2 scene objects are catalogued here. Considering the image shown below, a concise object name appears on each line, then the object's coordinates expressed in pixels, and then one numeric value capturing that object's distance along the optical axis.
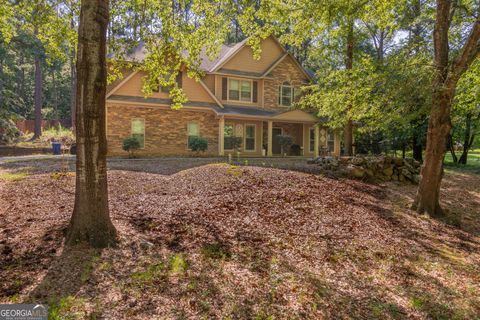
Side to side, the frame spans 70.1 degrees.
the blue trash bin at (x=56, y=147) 19.94
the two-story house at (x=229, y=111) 17.94
